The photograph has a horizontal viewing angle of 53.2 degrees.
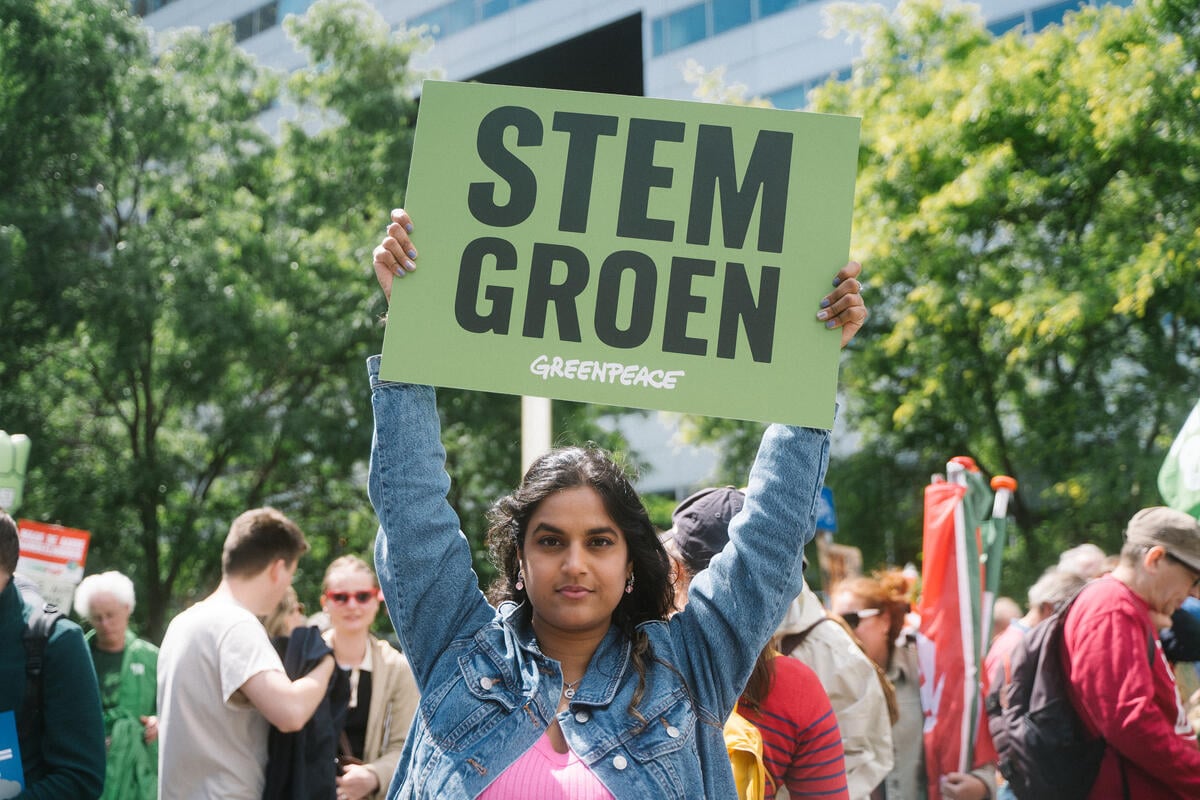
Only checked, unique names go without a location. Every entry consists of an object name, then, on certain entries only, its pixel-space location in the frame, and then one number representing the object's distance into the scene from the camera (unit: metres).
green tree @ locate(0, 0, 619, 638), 14.36
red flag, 4.93
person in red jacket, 3.88
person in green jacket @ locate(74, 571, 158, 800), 6.15
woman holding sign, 2.01
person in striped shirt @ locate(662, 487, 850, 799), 2.86
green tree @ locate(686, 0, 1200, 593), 12.19
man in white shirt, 3.67
